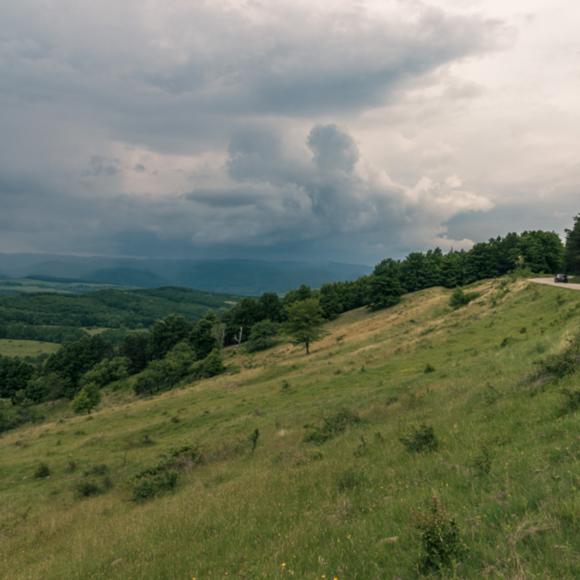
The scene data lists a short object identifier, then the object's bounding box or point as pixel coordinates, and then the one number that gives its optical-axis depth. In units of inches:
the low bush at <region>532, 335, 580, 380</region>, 546.3
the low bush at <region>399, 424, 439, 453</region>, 458.9
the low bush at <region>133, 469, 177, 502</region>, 655.8
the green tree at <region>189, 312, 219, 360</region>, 3956.7
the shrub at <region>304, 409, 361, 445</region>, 704.4
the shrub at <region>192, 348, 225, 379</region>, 2945.4
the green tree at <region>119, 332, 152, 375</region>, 4335.6
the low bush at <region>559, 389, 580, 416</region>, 410.0
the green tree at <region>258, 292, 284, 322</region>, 4445.1
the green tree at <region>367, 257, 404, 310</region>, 3708.2
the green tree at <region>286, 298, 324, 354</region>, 2534.4
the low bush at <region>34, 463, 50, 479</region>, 1039.6
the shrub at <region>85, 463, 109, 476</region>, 917.8
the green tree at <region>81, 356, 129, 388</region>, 3772.1
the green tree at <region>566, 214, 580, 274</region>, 2603.3
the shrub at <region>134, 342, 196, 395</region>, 3154.5
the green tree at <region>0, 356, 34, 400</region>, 4375.0
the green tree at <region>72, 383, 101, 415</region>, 2554.1
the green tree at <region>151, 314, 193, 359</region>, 4266.7
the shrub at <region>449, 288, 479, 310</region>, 2421.3
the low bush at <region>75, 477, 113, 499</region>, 785.6
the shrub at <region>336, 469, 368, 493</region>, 412.2
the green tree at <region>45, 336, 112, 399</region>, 4205.7
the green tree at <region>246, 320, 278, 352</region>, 3533.5
